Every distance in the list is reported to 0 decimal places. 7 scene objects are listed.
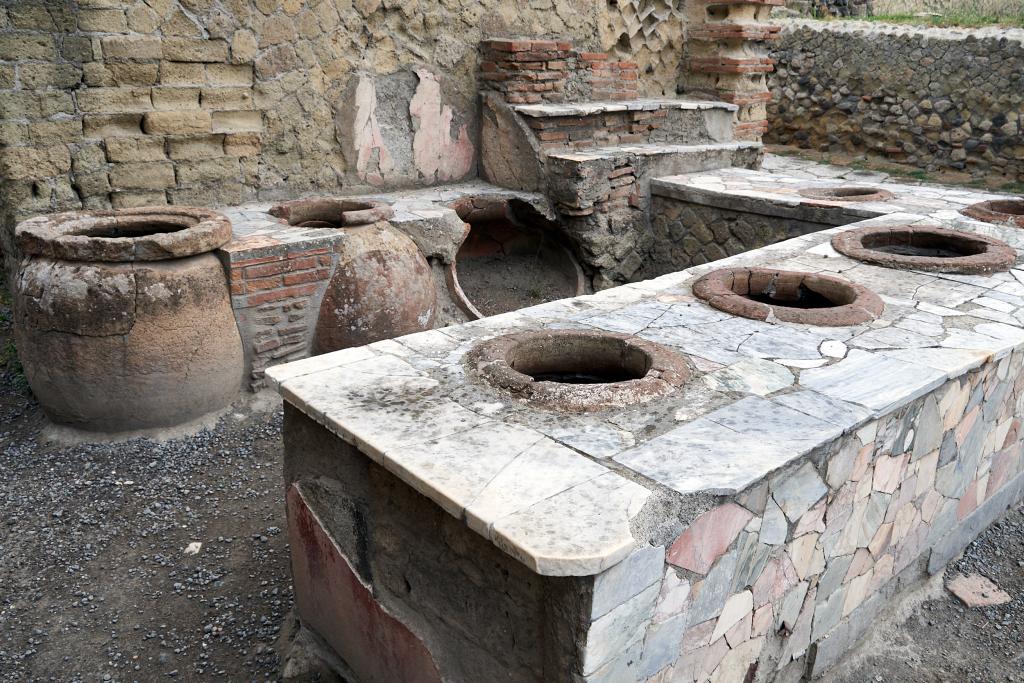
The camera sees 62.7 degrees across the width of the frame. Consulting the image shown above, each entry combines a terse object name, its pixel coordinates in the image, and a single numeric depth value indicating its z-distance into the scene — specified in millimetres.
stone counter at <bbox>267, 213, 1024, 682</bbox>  1863
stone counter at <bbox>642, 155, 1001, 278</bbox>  5309
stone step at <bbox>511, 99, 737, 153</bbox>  5973
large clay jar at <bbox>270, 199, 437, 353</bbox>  4371
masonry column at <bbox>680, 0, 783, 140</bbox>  7262
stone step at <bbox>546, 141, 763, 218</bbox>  5801
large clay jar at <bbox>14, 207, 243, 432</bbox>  3672
